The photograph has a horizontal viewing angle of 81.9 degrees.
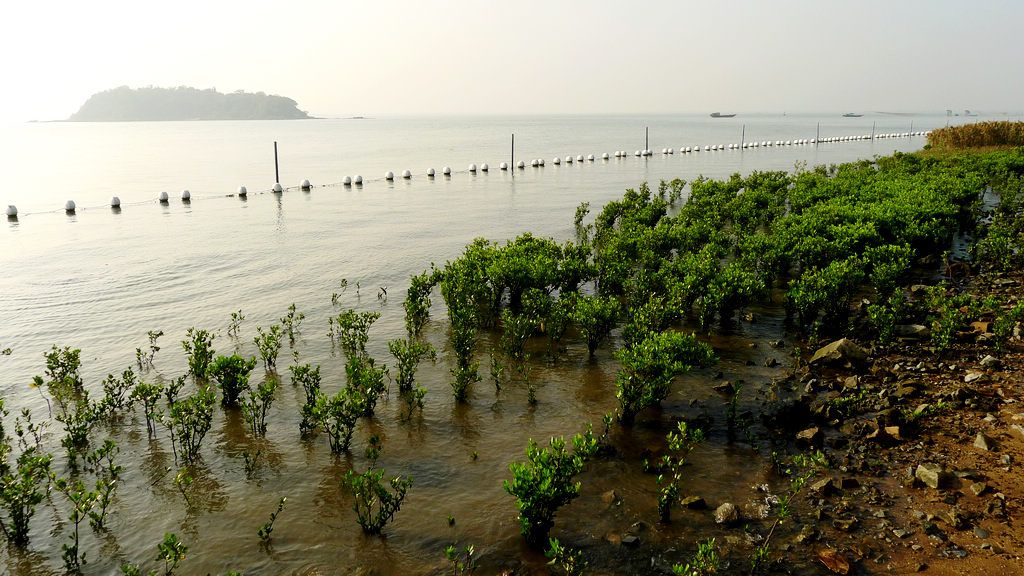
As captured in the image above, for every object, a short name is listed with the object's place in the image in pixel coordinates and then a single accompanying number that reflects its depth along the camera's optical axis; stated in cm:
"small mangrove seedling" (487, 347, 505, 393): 1012
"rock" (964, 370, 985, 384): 917
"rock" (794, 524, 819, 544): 619
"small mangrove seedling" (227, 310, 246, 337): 1269
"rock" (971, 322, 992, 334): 1097
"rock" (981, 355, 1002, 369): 959
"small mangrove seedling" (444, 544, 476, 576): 587
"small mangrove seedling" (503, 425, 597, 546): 611
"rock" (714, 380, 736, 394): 970
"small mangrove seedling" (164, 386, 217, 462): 789
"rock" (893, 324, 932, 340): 1109
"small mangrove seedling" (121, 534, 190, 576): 537
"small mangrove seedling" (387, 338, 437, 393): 987
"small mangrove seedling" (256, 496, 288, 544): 639
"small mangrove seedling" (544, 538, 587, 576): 564
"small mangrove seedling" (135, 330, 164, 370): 1100
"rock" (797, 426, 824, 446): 797
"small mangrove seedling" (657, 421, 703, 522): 660
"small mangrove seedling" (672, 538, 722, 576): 546
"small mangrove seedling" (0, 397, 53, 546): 622
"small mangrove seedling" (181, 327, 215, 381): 1012
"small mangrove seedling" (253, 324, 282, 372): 1077
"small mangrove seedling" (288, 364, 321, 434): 840
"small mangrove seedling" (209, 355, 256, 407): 930
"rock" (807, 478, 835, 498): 688
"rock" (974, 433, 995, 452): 738
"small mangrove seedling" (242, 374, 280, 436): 858
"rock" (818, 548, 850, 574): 574
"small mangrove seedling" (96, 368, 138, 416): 895
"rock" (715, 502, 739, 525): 652
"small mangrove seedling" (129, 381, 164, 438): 860
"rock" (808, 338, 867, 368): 1026
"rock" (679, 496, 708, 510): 683
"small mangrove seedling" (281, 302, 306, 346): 1248
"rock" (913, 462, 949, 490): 678
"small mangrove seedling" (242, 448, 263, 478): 769
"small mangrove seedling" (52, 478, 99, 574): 596
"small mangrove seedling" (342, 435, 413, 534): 644
